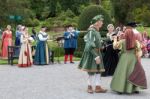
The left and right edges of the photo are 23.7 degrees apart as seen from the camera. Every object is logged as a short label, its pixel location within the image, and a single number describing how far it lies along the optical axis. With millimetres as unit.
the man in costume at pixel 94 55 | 8357
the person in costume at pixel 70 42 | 15022
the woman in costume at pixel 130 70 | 8270
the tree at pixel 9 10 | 26916
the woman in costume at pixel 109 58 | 11345
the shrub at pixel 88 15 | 18594
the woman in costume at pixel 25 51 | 13960
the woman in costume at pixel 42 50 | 14614
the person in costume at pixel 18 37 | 16054
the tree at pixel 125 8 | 33047
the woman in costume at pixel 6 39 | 16645
